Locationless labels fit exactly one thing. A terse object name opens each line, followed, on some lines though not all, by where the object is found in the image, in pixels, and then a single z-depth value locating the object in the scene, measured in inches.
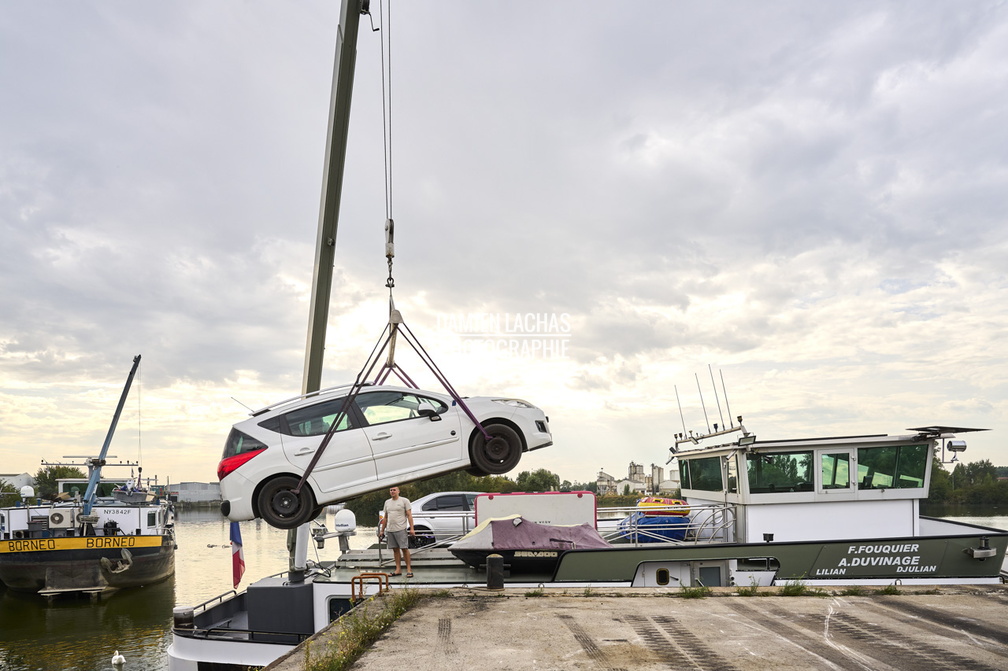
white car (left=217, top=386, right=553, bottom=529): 346.3
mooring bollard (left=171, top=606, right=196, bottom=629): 512.4
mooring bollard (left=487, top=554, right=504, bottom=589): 434.3
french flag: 428.8
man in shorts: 464.4
